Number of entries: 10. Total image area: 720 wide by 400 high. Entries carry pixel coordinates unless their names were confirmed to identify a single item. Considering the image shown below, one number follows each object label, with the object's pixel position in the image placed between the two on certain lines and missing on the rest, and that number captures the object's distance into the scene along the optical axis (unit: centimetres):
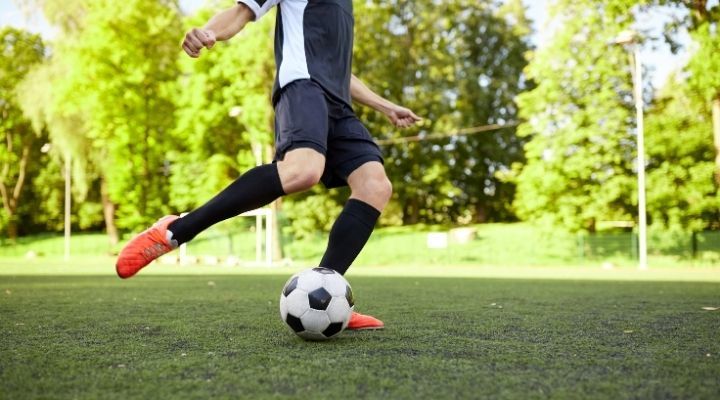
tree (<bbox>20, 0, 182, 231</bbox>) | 2572
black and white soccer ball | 313
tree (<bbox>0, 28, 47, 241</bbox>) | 3344
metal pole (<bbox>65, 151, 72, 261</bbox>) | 2658
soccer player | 314
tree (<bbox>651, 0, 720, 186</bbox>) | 1764
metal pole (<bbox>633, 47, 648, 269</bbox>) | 1722
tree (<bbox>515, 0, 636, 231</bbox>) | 2008
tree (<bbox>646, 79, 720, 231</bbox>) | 1914
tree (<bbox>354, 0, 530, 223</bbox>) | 2841
